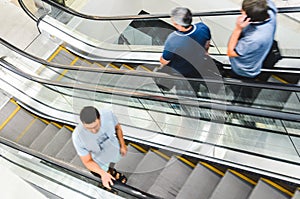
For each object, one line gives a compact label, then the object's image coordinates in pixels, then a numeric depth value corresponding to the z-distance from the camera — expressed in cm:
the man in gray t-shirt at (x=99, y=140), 377
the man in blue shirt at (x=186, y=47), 425
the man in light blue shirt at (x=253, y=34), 374
